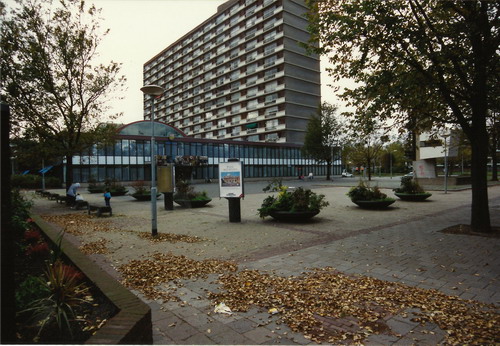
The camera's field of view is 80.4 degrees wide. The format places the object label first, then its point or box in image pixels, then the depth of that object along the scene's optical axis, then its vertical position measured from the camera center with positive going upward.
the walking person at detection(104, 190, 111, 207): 13.82 -1.22
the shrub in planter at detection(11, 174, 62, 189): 38.15 -1.35
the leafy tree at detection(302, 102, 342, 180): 47.91 +5.80
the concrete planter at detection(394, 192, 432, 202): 16.12 -1.56
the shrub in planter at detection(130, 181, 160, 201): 19.31 -1.48
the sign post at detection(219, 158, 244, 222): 10.71 -0.53
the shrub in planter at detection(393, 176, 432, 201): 16.20 -1.33
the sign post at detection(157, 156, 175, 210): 13.80 -0.41
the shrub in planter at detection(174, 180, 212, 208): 15.17 -1.40
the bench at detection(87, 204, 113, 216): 12.48 -1.66
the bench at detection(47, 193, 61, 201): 18.40 -1.66
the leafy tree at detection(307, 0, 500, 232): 7.14 +3.11
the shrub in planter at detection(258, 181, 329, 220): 10.14 -1.25
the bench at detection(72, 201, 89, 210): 14.74 -1.65
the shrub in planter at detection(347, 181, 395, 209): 13.26 -1.33
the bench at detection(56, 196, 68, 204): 17.66 -1.65
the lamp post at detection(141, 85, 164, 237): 8.29 +0.44
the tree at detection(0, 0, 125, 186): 14.27 +4.65
